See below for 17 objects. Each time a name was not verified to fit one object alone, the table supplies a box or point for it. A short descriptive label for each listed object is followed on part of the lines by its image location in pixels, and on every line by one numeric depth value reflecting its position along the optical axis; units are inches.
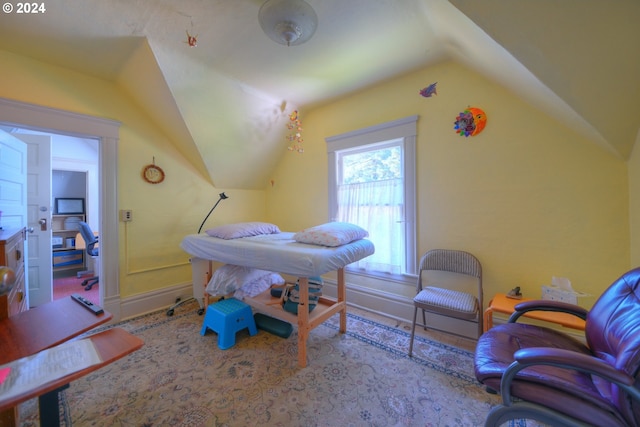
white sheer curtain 103.4
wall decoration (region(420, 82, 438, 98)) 92.3
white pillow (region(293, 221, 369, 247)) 77.7
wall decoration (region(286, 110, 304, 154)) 127.0
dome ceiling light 59.8
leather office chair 34.1
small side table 57.6
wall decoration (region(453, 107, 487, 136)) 83.7
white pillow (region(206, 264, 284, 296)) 96.6
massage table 68.5
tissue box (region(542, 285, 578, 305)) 64.7
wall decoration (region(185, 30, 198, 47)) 73.0
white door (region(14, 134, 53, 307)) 104.2
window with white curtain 99.7
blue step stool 81.7
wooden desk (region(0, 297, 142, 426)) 34.3
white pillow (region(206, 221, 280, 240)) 98.9
